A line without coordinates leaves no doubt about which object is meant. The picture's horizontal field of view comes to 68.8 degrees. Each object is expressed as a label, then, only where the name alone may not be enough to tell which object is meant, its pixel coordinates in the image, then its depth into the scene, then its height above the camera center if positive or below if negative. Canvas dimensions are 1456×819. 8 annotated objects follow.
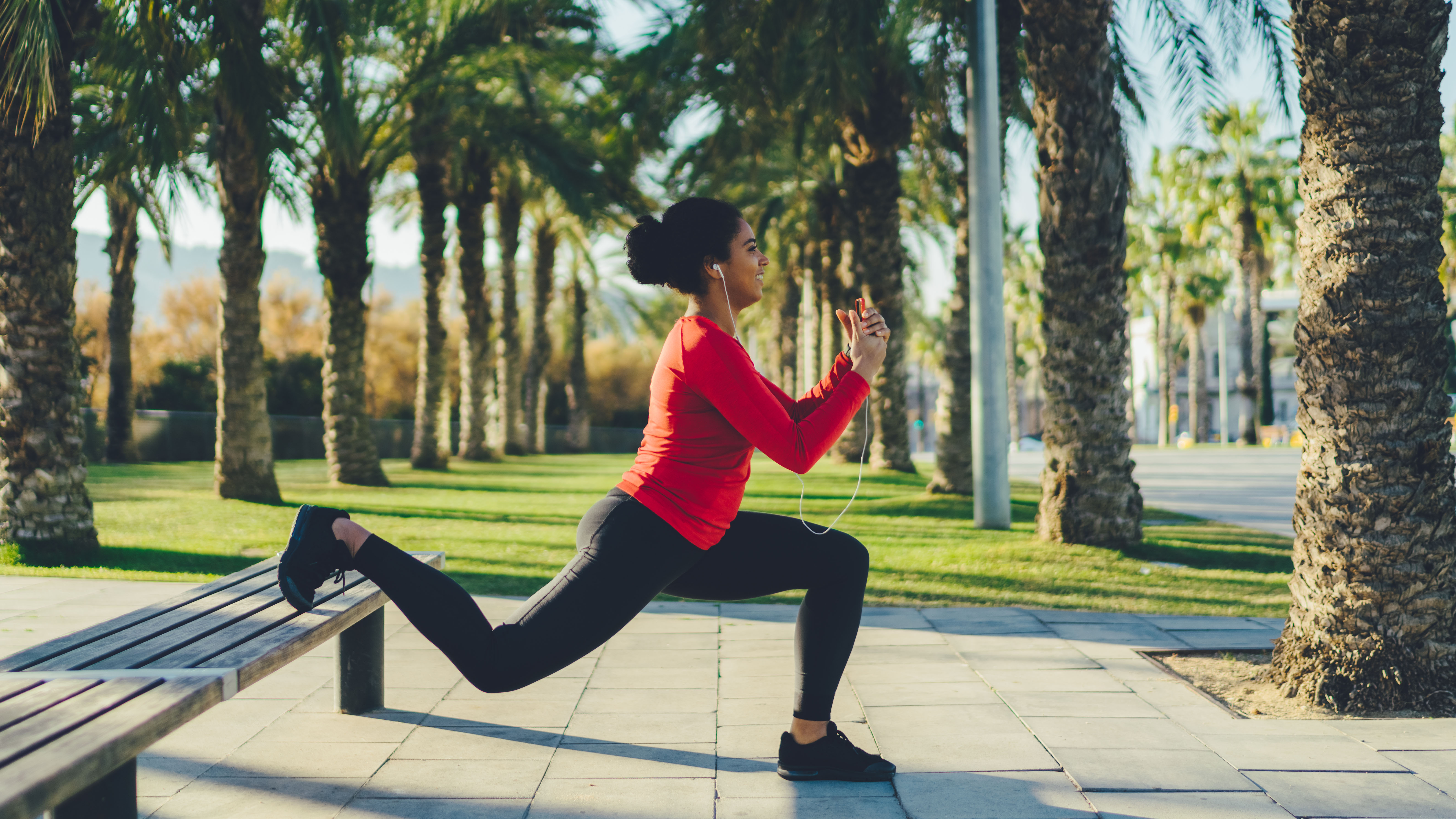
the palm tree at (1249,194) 35.19 +8.03
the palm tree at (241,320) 11.55 +1.26
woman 2.83 -0.26
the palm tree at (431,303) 18.48 +2.32
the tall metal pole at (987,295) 10.22 +1.32
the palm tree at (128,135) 8.47 +3.13
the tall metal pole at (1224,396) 43.72 +1.50
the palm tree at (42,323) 7.33 +0.80
